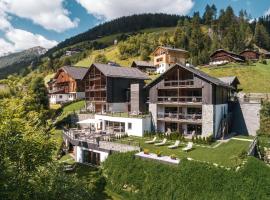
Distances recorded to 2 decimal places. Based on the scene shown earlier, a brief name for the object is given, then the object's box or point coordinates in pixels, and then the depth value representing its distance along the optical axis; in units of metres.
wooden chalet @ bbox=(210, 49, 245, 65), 76.53
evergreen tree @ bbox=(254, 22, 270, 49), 101.06
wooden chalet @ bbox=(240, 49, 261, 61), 81.06
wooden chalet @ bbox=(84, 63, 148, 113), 47.19
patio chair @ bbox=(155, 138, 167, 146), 30.86
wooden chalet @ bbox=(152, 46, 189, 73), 85.62
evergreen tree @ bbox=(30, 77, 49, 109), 48.01
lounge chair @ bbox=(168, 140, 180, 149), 29.17
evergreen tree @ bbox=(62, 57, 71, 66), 129.68
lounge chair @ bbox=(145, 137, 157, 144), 31.95
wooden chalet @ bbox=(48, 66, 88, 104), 67.75
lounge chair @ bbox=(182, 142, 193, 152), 27.72
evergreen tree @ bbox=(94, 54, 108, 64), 106.81
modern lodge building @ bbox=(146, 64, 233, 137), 33.25
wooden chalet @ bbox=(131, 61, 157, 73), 84.67
